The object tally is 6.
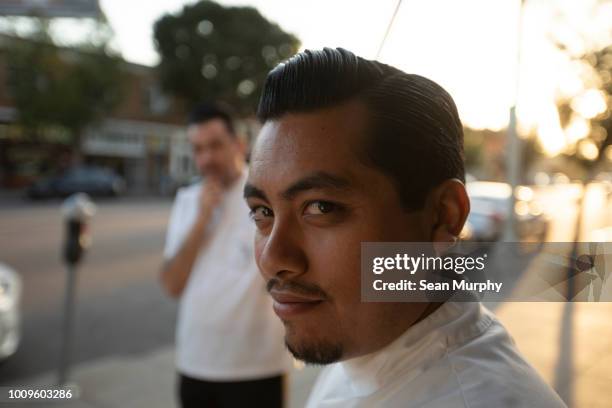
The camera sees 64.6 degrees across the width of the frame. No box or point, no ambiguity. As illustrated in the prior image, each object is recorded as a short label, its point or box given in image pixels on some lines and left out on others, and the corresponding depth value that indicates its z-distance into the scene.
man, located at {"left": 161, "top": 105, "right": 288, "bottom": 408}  1.93
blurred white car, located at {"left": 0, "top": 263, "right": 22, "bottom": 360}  3.35
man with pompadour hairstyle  0.78
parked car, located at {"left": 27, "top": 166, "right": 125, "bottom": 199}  17.58
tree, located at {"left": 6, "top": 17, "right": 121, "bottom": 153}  13.81
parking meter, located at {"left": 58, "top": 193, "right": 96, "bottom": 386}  3.55
